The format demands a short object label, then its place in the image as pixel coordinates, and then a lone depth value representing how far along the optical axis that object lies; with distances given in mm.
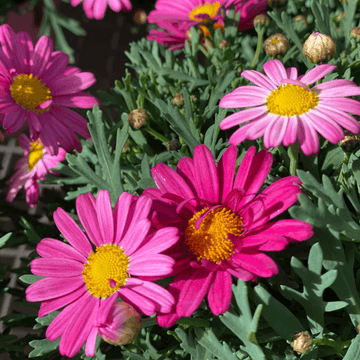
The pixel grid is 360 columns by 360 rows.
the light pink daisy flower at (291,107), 314
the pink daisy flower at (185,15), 413
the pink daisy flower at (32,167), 430
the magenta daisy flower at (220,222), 302
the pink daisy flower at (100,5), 482
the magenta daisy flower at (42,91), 378
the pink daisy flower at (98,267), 306
